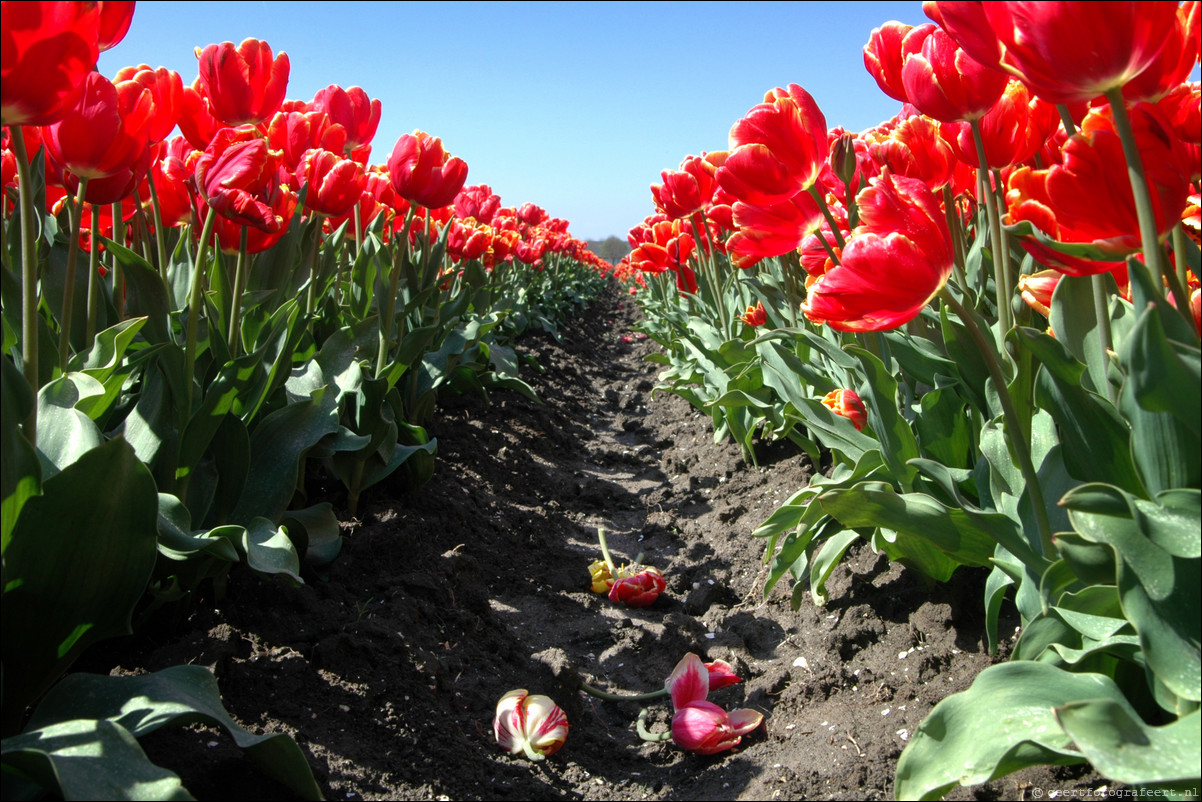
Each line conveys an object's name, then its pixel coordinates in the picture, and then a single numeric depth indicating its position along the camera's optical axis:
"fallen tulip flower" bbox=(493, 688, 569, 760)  0.70
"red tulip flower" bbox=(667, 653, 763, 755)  0.70
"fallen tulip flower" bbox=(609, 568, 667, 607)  0.99
